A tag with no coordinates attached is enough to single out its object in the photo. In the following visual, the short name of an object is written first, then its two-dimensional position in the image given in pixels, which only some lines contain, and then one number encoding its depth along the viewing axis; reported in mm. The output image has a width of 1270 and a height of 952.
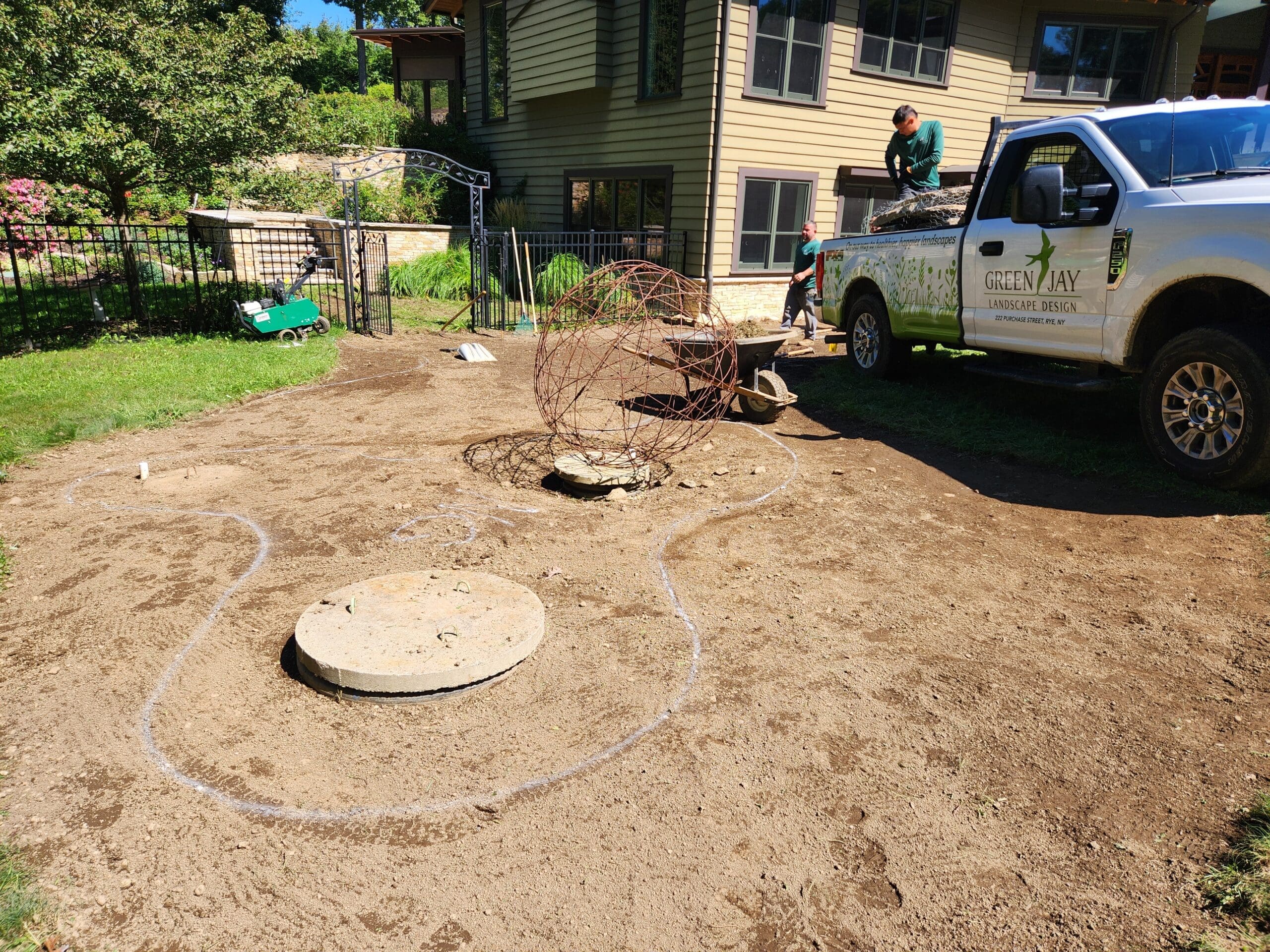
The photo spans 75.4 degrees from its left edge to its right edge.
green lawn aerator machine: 11438
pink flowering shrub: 11727
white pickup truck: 5090
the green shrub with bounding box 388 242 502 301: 16297
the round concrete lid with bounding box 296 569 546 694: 3668
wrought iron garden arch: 12219
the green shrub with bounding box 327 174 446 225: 18641
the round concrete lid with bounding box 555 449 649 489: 6055
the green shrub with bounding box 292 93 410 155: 21000
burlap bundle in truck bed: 8109
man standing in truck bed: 9266
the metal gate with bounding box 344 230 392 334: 12375
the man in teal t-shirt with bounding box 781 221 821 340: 12641
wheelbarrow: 6867
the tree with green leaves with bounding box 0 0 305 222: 9516
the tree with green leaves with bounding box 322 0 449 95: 43500
